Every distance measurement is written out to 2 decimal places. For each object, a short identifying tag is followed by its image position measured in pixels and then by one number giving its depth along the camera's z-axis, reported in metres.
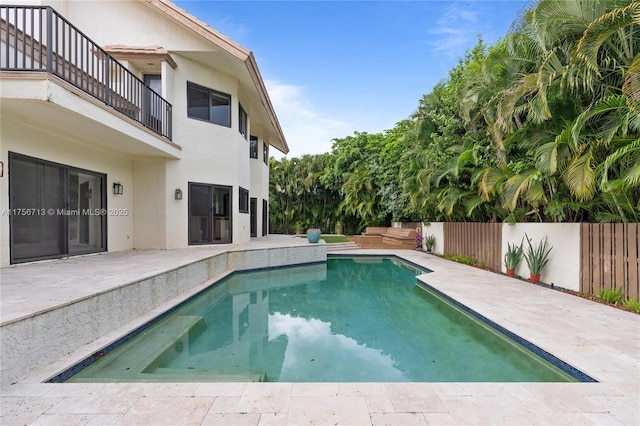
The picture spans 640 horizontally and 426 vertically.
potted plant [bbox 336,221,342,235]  23.47
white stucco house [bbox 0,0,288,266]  5.99
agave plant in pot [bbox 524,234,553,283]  7.45
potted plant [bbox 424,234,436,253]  14.76
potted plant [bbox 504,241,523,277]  8.35
